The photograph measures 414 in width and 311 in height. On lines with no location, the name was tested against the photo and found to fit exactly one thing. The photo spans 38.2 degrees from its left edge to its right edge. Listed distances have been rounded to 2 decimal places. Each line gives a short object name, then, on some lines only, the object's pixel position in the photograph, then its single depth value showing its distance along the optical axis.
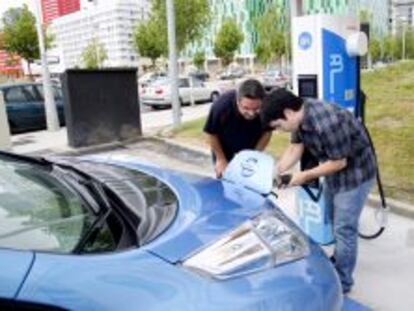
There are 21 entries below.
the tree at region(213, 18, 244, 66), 48.81
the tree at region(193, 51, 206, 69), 57.91
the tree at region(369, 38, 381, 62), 66.57
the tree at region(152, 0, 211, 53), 22.31
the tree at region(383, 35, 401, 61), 82.19
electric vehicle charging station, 4.36
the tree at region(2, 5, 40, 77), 25.50
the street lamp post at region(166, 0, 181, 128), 12.11
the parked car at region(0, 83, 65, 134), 15.12
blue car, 1.67
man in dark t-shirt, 4.13
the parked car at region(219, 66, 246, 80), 48.15
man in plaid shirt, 3.29
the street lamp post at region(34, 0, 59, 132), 14.70
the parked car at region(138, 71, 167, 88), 48.41
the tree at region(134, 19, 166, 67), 43.72
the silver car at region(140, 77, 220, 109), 22.80
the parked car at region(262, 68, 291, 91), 33.62
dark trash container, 10.74
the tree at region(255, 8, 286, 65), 48.84
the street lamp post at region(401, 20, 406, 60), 84.53
